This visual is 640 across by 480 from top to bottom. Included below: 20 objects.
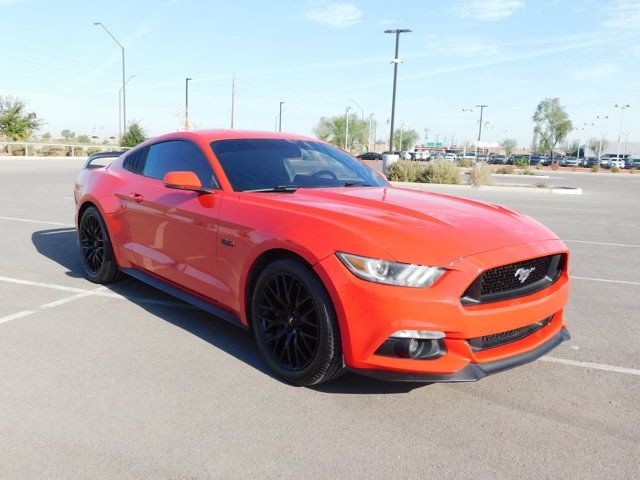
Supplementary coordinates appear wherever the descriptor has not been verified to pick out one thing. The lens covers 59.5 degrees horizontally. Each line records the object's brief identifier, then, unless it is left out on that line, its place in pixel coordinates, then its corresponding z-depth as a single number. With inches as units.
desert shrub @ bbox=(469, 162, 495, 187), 865.1
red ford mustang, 113.3
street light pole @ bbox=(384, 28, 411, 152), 1077.8
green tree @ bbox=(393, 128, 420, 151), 5295.3
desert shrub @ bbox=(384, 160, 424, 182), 939.3
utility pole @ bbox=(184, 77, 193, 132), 2114.9
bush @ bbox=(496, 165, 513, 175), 1536.0
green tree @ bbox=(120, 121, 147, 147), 1820.9
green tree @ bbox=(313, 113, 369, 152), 3895.2
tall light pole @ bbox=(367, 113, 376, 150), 3917.3
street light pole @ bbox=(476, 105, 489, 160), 3441.9
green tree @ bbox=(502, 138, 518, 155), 6943.9
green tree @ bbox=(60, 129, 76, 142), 7096.5
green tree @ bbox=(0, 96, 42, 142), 1699.1
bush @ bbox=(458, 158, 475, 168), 1470.2
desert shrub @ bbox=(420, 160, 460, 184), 909.2
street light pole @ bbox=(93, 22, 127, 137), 1508.0
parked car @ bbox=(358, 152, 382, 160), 2368.5
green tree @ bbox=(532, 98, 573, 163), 3398.1
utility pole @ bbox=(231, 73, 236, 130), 2317.9
